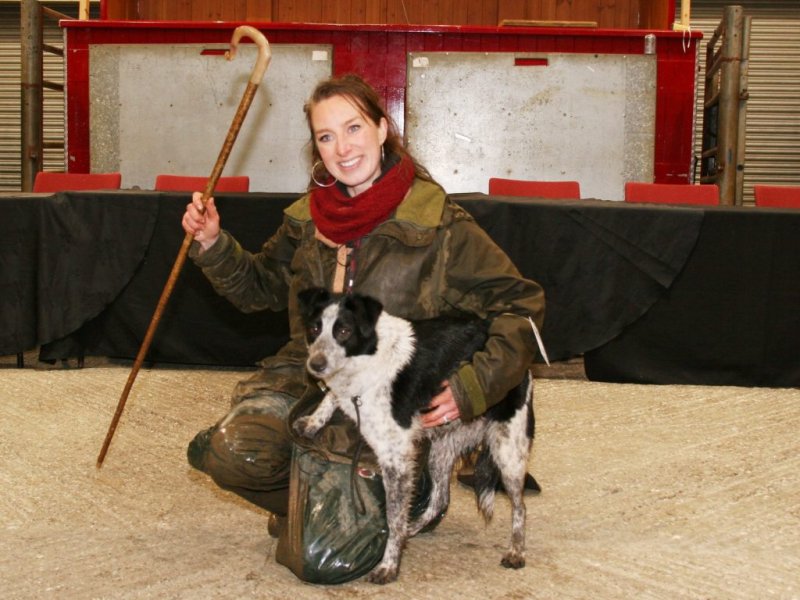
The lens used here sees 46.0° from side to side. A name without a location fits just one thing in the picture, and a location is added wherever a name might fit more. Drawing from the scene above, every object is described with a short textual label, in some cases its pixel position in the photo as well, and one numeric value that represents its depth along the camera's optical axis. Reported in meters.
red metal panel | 8.06
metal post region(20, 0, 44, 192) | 8.85
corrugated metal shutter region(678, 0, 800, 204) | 13.95
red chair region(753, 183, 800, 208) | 6.05
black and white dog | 2.38
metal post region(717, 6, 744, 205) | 7.92
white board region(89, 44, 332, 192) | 8.20
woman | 2.60
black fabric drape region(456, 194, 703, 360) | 4.95
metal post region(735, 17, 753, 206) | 7.96
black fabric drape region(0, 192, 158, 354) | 5.12
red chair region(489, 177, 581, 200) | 6.23
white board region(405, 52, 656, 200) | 8.12
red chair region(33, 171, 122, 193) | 6.62
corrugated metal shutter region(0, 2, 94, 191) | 14.23
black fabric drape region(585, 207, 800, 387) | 4.97
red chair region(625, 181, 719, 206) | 6.11
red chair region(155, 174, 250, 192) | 6.50
